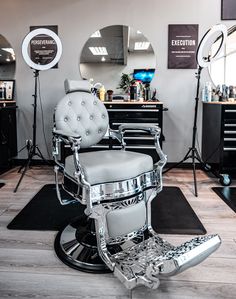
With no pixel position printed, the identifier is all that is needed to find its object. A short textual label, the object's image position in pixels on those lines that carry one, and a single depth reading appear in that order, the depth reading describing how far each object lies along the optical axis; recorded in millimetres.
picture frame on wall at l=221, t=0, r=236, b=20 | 3670
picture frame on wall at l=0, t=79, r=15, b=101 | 3943
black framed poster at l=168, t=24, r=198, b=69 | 3740
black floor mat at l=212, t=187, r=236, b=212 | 2633
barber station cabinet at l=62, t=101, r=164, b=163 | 3465
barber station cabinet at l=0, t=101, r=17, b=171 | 3588
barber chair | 1358
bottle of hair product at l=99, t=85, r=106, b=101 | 3719
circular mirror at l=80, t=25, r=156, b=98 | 3799
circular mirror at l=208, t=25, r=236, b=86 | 3818
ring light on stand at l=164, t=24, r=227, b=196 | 2977
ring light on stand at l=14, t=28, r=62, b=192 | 3158
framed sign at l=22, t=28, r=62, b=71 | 3900
